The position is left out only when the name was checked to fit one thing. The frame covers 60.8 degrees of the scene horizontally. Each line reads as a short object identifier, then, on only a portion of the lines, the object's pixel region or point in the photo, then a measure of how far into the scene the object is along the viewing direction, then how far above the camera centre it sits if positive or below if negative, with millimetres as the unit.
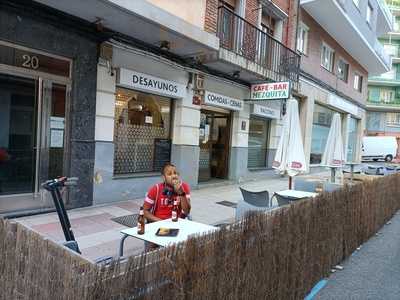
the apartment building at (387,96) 43906 +6849
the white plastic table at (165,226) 2820 -852
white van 33750 -11
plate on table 2965 -843
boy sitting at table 3738 -690
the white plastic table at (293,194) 5797 -908
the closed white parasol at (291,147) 6695 -82
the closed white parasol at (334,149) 8516 -78
